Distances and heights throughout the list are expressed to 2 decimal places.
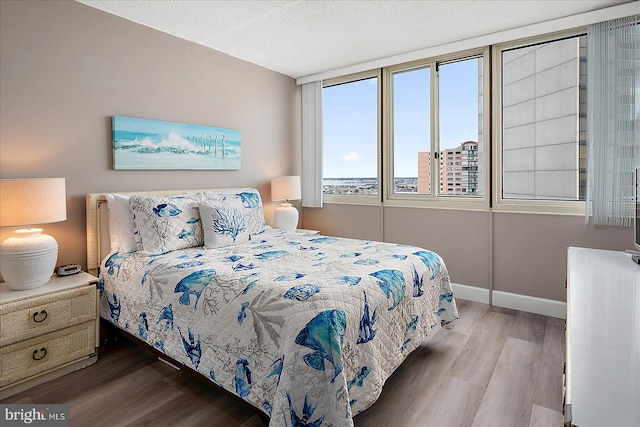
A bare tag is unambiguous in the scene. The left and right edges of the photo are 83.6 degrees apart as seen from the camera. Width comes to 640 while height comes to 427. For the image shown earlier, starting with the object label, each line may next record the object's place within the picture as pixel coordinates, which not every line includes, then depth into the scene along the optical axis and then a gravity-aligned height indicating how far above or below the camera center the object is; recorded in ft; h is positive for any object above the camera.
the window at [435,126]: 11.61 +2.60
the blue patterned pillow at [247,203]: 9.96 +0.01
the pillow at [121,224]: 8.64 -0.48
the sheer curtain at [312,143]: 14.48 +2.45
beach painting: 9.44 +1.72
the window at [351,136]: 13.74 +2.69
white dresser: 2.28 -1.29
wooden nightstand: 6.61 -2.50
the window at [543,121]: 9.90 +2.34
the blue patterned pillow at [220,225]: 8.86 -0.54
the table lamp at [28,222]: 6.73 -0.33
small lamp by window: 13.20 +0.23
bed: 4.73 -1.63
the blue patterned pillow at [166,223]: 8.27 -0.45
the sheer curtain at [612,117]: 8.75 +2.11
